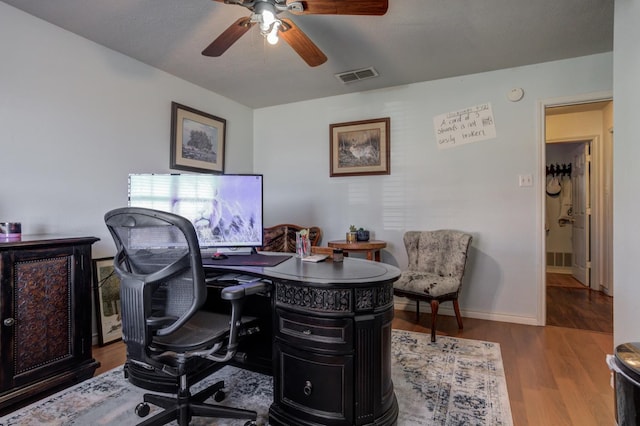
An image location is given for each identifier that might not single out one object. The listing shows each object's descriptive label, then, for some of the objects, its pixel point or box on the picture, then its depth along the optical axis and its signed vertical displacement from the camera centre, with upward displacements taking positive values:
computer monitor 2.23 +0.08
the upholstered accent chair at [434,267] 2.79 -0.52
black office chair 1.39 -0.38
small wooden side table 3.24 -0.33
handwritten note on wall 3.28 +0.88
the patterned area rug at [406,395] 1.71 -1.06
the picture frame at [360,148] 3.71 +0.75
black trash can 0.90 -0.48
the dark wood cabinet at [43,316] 1.80 -0.61
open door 4.64 +0.02
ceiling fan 1.69 +1.07
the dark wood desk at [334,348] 1.47 -0.61
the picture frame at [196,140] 3.38 +0.80
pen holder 2.04 -0.20
